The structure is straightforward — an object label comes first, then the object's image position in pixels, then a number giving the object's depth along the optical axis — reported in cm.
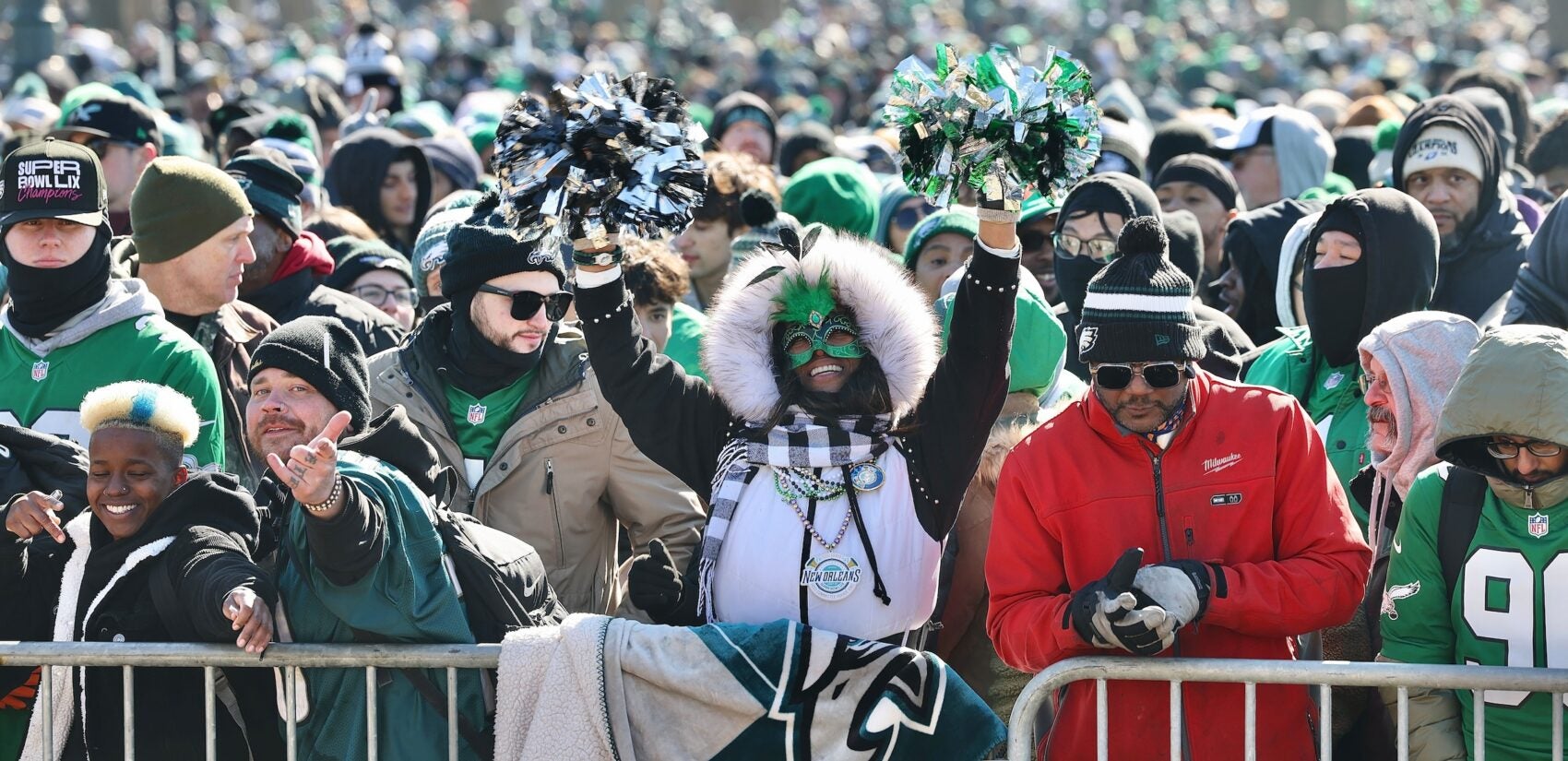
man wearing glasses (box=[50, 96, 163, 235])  1736
